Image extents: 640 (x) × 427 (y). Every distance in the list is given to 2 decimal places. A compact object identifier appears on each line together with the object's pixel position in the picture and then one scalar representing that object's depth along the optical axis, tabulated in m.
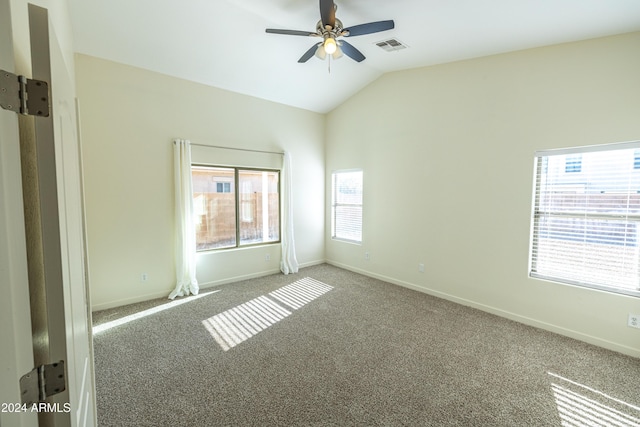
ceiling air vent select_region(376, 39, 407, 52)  3.35
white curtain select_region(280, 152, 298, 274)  5.09
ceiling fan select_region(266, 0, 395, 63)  2.37
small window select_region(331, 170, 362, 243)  5.28
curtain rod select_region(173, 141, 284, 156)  4.22
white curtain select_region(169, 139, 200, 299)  3.92
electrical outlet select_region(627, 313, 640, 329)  2.60
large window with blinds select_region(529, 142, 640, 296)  2.67
